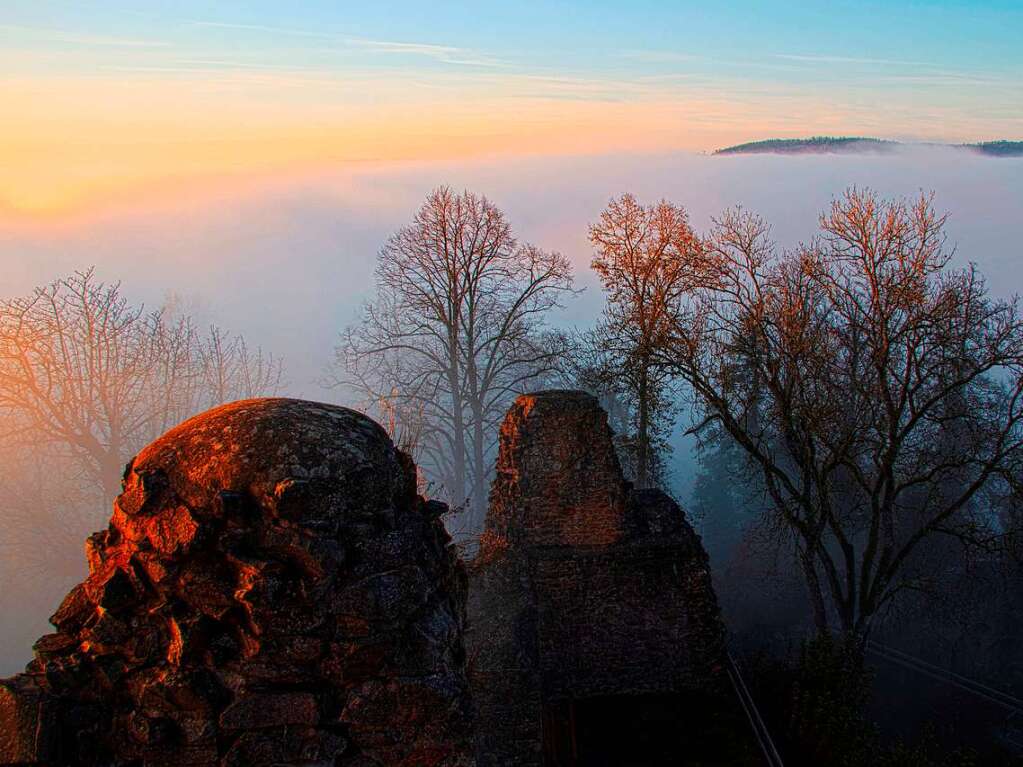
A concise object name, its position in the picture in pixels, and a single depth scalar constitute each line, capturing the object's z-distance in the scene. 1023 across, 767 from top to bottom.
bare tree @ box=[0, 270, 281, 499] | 21.06
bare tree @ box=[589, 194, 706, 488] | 15.93
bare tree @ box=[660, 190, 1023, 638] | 12.66
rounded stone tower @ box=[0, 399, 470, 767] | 3.87
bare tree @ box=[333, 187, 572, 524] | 25.59
